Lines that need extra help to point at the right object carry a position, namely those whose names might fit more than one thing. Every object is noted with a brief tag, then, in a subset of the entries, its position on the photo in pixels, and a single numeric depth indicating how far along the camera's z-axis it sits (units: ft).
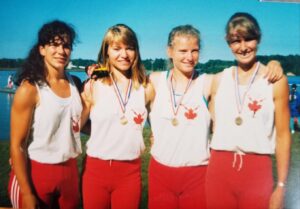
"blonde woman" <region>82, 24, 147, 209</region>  7.34
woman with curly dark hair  7.12
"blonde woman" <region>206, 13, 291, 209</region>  7.22
